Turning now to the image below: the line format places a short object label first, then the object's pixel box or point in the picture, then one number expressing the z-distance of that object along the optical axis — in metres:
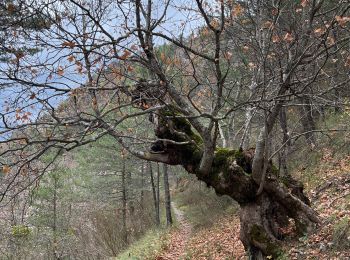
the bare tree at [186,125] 5.45
